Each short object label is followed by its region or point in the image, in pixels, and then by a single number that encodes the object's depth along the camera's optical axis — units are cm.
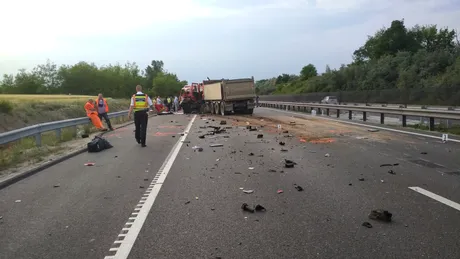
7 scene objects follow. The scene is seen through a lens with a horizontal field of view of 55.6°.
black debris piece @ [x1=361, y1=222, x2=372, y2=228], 492
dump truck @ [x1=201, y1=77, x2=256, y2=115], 3253
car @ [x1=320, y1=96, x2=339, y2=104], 4477
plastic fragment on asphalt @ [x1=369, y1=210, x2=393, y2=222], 513
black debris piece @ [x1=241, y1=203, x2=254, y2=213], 568
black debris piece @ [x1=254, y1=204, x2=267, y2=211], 572
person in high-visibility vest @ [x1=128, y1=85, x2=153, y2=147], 1377
